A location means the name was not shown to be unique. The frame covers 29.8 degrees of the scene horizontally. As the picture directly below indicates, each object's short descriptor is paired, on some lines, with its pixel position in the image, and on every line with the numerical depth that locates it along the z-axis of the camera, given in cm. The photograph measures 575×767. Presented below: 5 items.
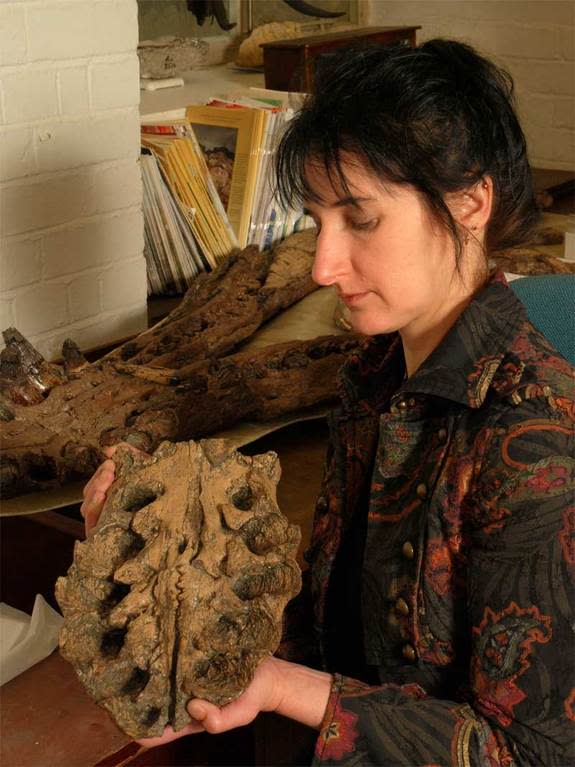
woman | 104
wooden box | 332
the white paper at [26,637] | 157
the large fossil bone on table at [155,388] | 177
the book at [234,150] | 279
